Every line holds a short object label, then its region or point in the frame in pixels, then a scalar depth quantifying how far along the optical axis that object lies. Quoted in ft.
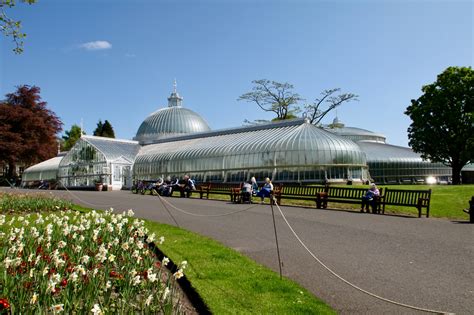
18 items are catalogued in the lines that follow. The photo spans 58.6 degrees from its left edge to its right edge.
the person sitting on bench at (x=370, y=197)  56.44
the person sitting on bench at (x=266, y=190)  70.51
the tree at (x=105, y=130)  280.76
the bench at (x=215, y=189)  81.76
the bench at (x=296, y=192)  68.20
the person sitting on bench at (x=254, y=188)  80.02
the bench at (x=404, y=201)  51.58
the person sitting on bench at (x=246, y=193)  71.87
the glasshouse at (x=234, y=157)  103.81
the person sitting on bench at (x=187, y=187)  88.79
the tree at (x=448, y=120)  119.85
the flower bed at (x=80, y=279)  15.26
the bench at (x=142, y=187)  104.63
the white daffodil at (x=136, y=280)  16.05
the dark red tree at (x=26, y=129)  181.07
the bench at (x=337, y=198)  56.65
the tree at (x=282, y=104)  170.60
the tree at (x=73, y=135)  270.46
